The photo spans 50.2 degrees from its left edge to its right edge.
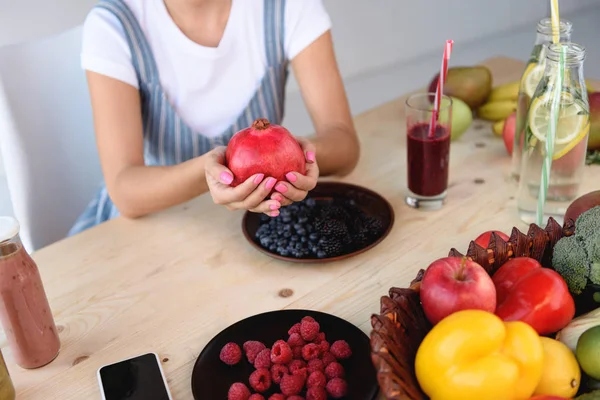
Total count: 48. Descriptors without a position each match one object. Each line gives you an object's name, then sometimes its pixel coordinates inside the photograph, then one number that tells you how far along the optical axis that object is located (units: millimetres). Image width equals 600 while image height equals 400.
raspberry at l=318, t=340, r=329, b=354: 894
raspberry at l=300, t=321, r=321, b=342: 914
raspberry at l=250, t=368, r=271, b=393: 847
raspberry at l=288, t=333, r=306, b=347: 910
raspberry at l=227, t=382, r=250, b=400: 825
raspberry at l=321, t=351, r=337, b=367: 874
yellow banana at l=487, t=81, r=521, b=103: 1608
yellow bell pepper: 692
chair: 1454
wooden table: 960
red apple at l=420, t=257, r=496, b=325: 788
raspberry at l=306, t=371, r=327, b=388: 834
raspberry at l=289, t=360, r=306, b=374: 861
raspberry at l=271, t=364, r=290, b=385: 856
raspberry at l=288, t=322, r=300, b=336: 927
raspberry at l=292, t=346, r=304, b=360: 897
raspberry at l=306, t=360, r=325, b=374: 858
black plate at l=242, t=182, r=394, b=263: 1124
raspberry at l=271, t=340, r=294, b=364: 872
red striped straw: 1128
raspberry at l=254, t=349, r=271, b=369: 877
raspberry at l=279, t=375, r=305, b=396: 828
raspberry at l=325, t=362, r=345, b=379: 850
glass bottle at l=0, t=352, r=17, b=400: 854
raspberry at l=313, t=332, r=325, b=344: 913
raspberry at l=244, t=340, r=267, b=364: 899
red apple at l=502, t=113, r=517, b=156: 1440
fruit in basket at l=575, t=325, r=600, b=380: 742
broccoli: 867
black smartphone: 854
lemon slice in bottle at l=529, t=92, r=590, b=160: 1144
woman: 1376
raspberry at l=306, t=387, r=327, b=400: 817
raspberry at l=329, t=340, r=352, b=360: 886
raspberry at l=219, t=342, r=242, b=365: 893
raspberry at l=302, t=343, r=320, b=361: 882
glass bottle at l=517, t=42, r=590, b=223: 1107
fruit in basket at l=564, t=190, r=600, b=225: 1077
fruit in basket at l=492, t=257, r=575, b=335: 812
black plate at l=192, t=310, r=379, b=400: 845
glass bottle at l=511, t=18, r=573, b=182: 1290
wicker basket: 714
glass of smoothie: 1249
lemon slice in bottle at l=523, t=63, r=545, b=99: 1297
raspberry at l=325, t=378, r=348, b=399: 822
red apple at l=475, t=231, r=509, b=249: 1041
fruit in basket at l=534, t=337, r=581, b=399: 748
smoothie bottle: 872
